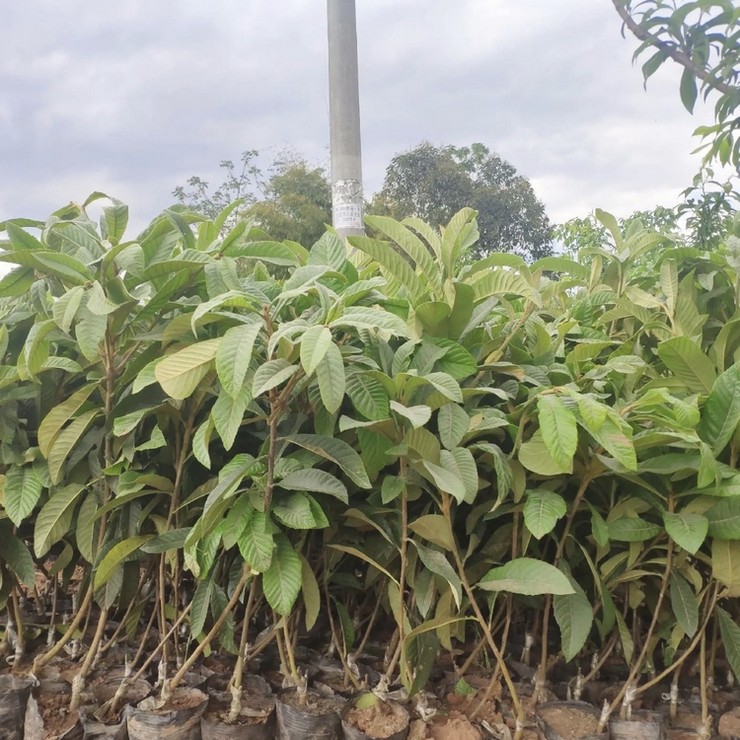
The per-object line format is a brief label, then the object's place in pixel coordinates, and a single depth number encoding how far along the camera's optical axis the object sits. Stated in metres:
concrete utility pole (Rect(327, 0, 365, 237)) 4.32
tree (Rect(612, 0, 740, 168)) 1.71
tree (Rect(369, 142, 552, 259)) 19.31
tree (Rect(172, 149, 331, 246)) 14.57
